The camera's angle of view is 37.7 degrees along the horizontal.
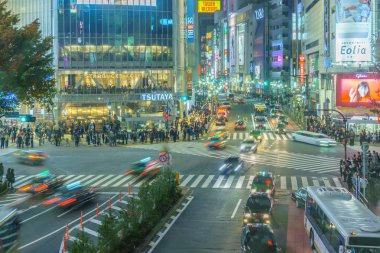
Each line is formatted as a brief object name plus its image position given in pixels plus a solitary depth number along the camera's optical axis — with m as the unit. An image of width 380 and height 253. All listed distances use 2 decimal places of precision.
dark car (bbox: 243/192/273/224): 23.87
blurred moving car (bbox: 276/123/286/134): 68.61
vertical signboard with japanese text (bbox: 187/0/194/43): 95.88
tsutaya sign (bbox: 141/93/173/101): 77.75
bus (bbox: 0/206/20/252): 18.85
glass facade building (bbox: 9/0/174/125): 76.81
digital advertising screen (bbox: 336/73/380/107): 67.75
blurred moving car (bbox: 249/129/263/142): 58.43
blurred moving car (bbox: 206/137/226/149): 53.29
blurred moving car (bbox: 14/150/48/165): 44.28
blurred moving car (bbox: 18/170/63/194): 30.32
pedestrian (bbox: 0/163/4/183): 34.72
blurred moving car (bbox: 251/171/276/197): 29.76
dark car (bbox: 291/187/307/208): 27.52
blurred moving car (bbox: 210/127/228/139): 58.33
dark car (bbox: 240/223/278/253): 18.61
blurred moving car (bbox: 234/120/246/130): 73.00
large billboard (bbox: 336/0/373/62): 67.31
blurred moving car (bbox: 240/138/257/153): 50.03
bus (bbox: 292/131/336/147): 55.09
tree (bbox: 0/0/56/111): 30.81
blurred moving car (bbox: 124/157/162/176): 37.03
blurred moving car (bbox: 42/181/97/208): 27.58
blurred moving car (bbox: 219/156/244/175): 39.34
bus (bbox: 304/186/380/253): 15.41
